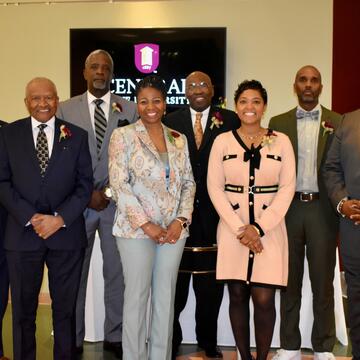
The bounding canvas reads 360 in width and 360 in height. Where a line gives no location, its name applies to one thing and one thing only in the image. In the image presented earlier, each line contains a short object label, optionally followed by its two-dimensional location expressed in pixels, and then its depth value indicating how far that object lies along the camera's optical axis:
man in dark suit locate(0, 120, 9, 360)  3.52
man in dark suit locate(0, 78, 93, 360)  3.10
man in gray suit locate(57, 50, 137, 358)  3.80
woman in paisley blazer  3.08
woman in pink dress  3.20
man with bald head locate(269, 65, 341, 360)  3.65
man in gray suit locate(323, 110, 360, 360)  3.22
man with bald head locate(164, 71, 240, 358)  3.65
